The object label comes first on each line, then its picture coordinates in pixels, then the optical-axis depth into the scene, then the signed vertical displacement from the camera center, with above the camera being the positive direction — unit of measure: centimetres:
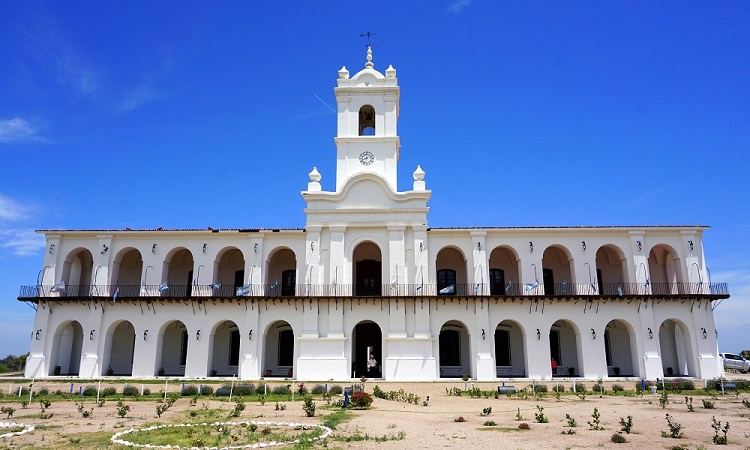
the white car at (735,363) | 3712 -95
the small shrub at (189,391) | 2159 -149
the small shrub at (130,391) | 2159 -149
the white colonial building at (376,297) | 2903 +274
